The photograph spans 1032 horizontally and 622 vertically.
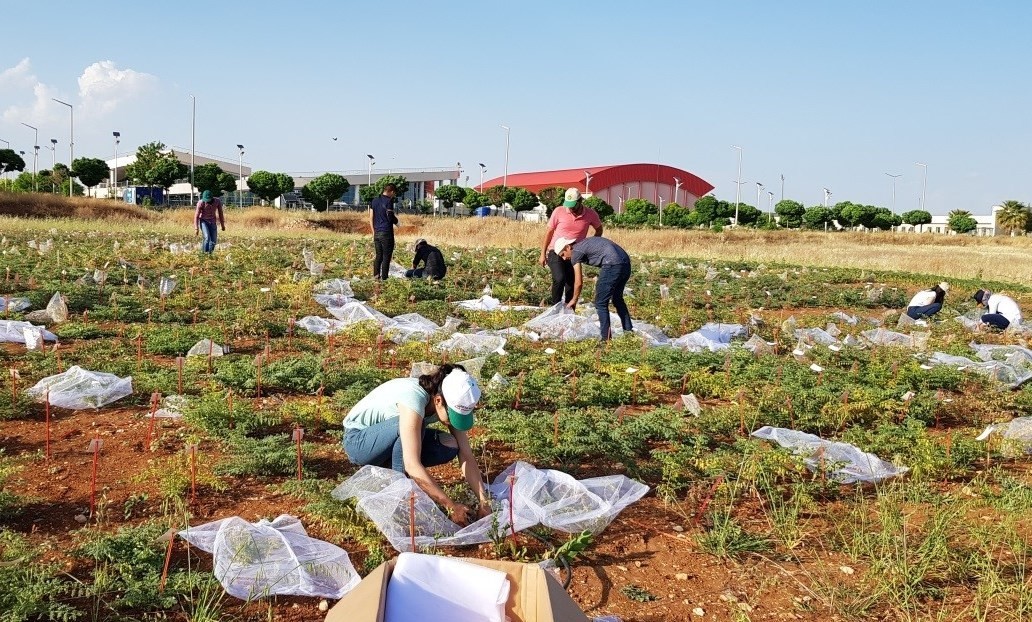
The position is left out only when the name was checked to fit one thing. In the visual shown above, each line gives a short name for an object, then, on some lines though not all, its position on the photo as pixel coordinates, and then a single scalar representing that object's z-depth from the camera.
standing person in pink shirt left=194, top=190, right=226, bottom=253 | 13.77
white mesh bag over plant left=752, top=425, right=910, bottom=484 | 4.21
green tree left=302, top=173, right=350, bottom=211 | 47.31
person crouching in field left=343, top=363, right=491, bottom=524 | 3.51
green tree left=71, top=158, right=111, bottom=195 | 47.23
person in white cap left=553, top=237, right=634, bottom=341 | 7.73
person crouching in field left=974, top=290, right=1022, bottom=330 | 9.34
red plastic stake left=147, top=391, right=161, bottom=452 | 4.35
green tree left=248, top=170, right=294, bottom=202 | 48.47
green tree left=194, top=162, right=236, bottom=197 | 49.00
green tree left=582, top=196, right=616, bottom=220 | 49.81
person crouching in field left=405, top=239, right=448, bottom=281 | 11.63
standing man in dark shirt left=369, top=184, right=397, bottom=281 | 11.26
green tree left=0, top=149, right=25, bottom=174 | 50.06
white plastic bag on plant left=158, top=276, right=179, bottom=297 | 8.94
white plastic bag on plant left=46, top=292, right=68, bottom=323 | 7.64
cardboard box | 1.94
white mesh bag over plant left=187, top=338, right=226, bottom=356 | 6.45
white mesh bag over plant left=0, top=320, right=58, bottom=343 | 6.72
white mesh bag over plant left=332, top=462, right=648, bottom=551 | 3.34
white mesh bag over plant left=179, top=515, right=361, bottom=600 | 2.90
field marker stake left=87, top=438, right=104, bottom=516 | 3.25
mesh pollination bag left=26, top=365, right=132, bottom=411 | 5.05
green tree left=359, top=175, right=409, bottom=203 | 52.86
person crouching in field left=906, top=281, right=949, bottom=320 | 10.20
